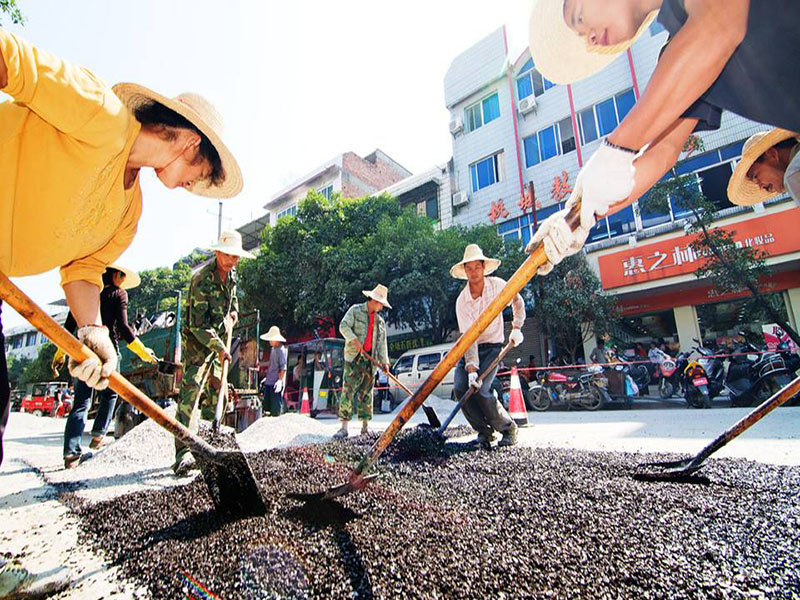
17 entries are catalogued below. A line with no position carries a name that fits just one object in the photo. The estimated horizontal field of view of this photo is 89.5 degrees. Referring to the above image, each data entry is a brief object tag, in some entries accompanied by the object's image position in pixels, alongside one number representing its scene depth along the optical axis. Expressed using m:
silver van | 10.12
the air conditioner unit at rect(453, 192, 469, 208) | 15.86
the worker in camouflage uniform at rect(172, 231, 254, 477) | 3.11
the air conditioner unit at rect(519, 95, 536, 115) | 14.60
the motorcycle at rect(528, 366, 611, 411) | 7.82
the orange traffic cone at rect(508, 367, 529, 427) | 5.69
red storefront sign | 8.97
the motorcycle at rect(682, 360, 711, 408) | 6.65
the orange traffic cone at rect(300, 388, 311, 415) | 8.52
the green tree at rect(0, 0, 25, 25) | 5.03
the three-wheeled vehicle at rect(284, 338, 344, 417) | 9.96
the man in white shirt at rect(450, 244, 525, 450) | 3.59
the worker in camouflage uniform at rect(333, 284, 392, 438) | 5.01
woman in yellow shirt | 1.18
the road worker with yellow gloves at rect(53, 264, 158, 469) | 3.31
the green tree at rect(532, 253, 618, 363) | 10.73
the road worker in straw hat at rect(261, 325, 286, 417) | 7.01
